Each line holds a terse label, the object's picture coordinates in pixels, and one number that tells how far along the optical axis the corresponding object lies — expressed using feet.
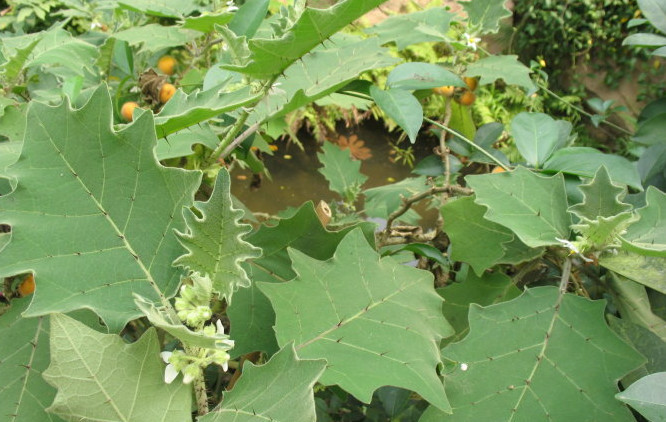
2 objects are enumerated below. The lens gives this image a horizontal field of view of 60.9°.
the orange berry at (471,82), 3.41
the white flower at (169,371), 1.38
